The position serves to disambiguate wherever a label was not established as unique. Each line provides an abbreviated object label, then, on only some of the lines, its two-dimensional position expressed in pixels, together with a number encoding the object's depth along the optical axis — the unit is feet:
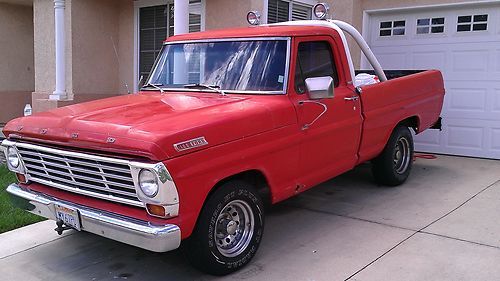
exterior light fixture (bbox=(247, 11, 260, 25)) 21.06
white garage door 27.86
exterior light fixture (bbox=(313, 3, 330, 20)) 19.71
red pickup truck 11.93
